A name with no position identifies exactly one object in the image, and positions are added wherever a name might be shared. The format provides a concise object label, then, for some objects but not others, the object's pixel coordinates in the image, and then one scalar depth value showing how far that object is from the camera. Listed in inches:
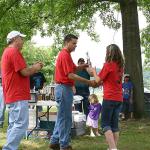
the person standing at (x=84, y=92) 488.7
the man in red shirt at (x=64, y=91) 304.8
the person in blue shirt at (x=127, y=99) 567.5
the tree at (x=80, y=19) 575.5
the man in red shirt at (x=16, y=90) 265.3
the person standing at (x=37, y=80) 383.6
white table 373.7
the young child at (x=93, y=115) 416.5
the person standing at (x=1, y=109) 445.2
